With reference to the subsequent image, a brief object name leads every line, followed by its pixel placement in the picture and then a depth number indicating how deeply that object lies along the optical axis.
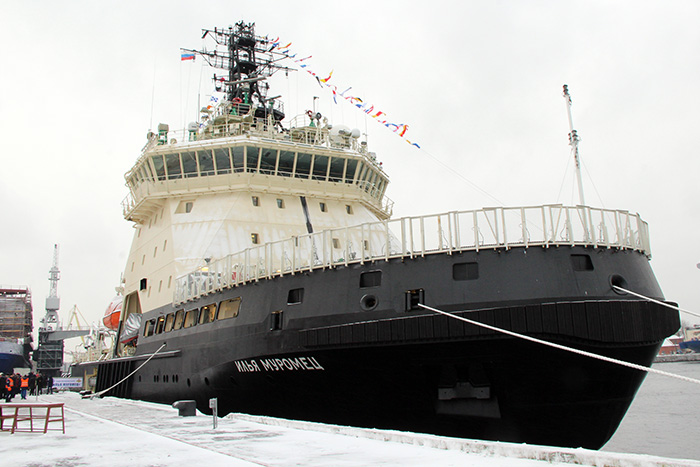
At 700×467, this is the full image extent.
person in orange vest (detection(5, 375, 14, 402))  24.17
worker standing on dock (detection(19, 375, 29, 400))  26.35
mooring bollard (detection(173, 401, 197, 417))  14.46
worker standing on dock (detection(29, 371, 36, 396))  31.74
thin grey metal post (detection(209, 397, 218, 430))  11.37
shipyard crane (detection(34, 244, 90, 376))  79.14
